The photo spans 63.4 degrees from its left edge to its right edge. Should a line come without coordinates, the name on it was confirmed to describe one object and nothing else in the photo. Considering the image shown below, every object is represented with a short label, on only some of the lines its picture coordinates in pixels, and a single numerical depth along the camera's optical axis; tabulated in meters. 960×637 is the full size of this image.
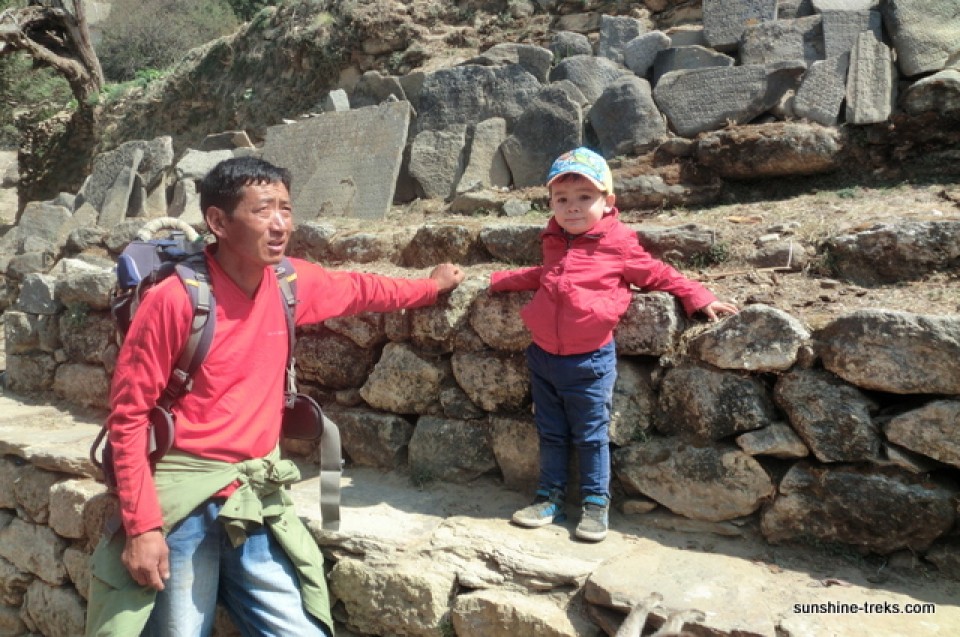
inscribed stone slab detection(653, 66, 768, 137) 5.05
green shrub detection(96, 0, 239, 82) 19.77
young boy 2.71
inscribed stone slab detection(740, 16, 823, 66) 5.42
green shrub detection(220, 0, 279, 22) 19.47
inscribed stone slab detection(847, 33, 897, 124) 4.52
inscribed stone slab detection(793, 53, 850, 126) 4.73
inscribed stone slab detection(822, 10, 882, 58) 5.22
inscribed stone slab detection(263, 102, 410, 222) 5.66
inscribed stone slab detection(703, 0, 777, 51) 5.87
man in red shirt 2.26
